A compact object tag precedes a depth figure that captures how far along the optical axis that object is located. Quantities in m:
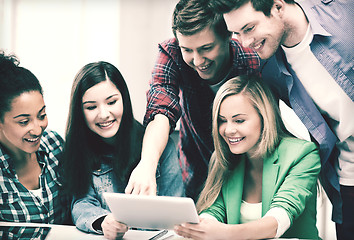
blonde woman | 2.41
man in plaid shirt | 2.52
